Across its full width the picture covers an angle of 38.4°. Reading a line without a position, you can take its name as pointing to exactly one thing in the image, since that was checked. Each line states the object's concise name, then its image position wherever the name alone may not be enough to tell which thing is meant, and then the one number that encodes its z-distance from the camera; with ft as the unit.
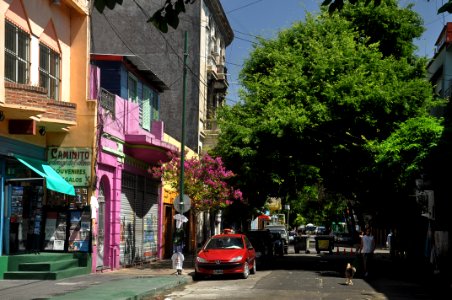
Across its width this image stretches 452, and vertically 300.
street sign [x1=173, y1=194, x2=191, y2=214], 77.03
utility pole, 77.24
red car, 70.03
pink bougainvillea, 85.40
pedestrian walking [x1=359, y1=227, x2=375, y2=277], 75.55
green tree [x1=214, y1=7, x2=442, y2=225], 82.02
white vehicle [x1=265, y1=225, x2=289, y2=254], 146.72
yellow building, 56.59
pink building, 74.13
